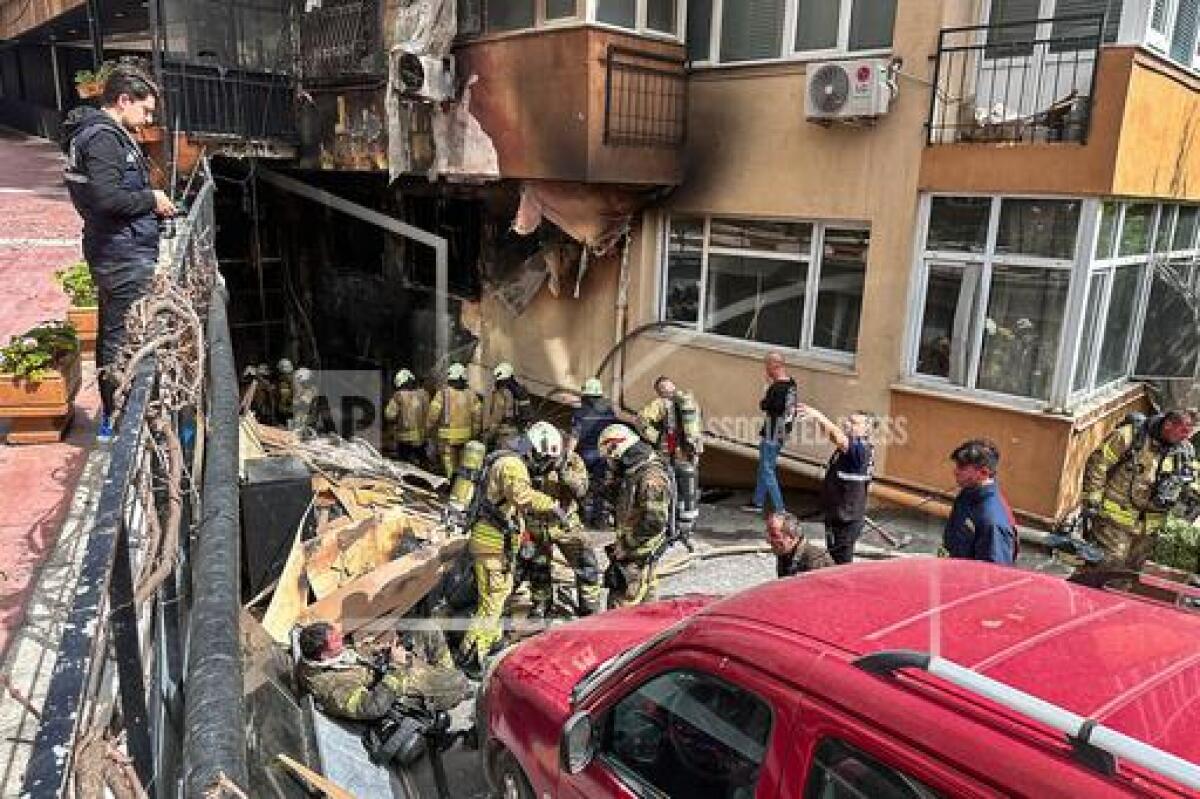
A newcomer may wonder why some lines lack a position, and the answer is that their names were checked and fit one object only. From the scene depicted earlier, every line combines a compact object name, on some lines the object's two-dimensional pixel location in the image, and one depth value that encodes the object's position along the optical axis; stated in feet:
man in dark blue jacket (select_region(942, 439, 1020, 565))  15.48
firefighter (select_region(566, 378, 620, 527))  31.04
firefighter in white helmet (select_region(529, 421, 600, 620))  21.94
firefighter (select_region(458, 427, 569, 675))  20.97
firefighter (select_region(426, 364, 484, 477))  38.75
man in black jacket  12.48
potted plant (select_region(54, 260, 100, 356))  21.40
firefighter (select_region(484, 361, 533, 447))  37.63
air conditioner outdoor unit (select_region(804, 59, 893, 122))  26.09
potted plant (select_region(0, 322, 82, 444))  15.56
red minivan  6.11
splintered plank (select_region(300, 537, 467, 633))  20.98
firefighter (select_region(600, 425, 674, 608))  20.54
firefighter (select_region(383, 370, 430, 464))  40.24
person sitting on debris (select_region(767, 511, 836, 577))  16.46
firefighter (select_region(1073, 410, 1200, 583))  19.74
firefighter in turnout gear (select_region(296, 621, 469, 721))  16.65
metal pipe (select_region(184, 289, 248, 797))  4.43
